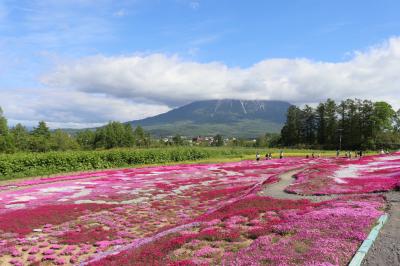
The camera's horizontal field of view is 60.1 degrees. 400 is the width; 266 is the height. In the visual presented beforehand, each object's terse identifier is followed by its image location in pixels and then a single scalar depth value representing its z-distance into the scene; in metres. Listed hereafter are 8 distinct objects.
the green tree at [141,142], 191.75
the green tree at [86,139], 187.54
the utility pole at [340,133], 165.34
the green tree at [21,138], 140.50
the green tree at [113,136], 176.14
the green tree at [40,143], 141.50
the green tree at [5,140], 115.50
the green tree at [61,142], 149.38
